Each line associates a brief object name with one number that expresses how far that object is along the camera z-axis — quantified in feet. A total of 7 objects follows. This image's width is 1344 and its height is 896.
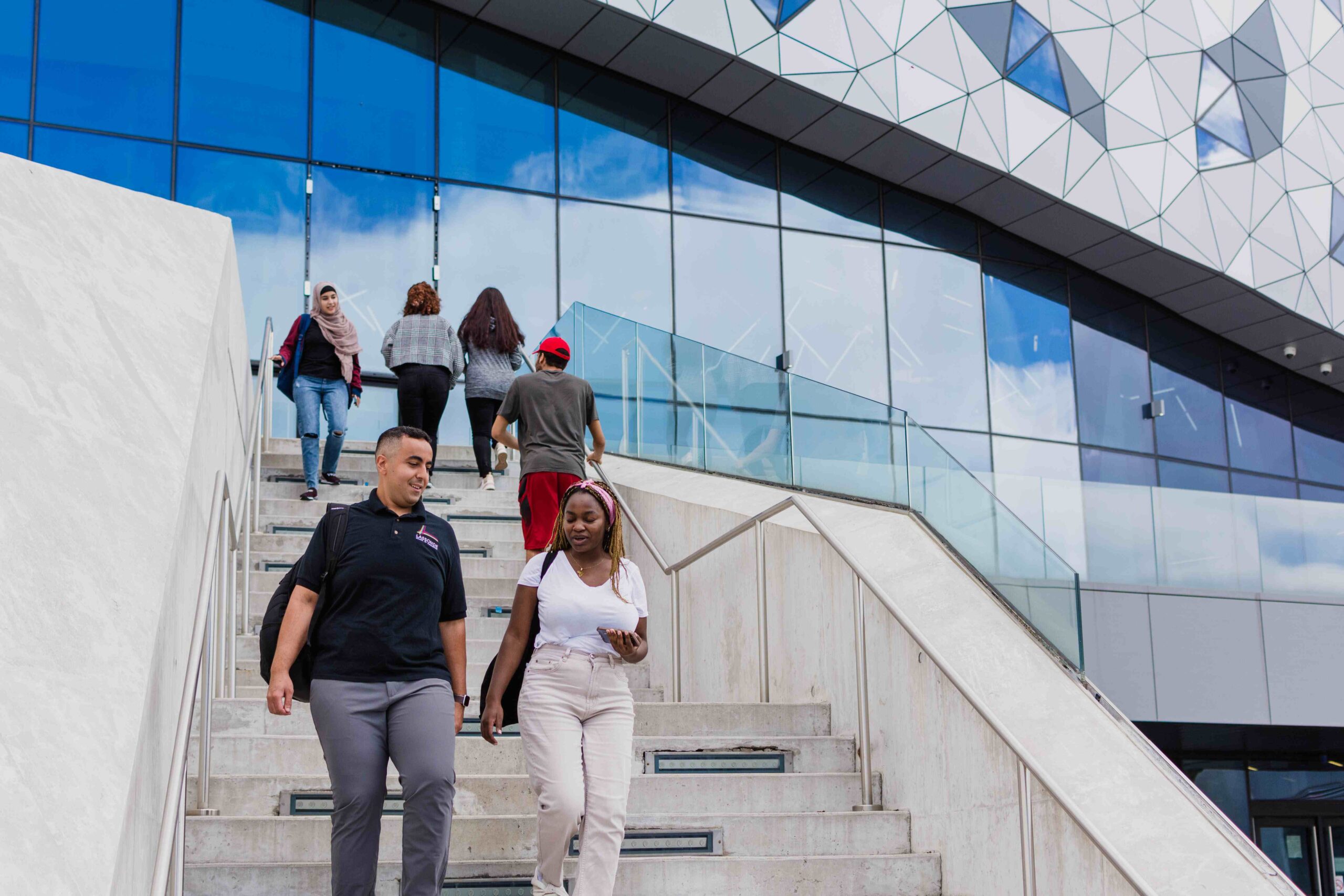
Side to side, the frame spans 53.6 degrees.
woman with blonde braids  14.05
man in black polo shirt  12.58
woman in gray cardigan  30.96
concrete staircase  15.25
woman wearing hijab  29.55
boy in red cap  22.89
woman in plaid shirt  29.68
